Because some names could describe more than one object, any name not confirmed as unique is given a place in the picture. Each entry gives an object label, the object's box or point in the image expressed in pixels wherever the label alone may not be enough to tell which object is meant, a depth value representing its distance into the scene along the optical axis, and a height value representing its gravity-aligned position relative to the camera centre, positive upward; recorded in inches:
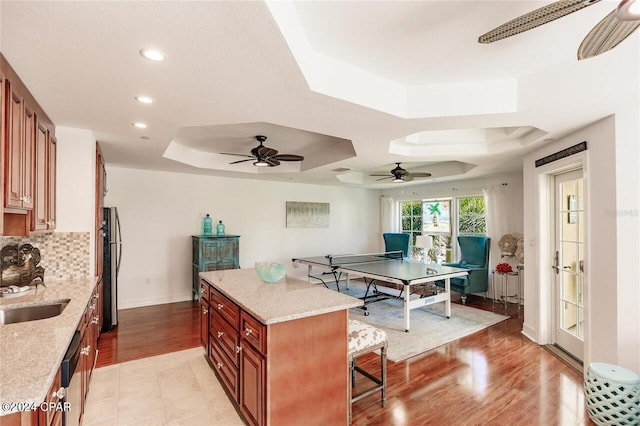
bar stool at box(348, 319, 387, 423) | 90.1 -38.2
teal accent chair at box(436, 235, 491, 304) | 210.8 -36.1
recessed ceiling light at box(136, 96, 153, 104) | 89.0 +33.8
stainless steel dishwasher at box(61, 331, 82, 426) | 56.9 -34.2
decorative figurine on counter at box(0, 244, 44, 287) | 98.2 -16.2
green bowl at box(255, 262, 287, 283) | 106.3 -19.5
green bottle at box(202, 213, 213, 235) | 224.7 -7.5
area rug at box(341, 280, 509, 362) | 141.0 -58.8
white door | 129.1 -20.7
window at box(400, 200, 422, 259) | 290.0 -4.5
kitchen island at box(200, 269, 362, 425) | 73.5 -35.3
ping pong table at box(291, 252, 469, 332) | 159.0 -31.8
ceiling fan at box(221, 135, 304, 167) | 155.5 +30.4
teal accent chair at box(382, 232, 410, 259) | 277.0 -24.0
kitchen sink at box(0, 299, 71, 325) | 80.7 -25.8
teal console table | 204.1 -25.8
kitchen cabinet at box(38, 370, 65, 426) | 47.5 -30.9
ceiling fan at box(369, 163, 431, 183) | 200.4 +26.6
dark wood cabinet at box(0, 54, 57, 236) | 67.0 +14.1
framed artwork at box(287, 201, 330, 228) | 273.0 +0.5
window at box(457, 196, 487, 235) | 241.6 -0.5
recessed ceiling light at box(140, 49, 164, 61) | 64.1 +33.8
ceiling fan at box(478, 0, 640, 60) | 46.5 +30.8
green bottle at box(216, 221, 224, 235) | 225.1 -9.7
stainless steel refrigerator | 161.2 -28.2
